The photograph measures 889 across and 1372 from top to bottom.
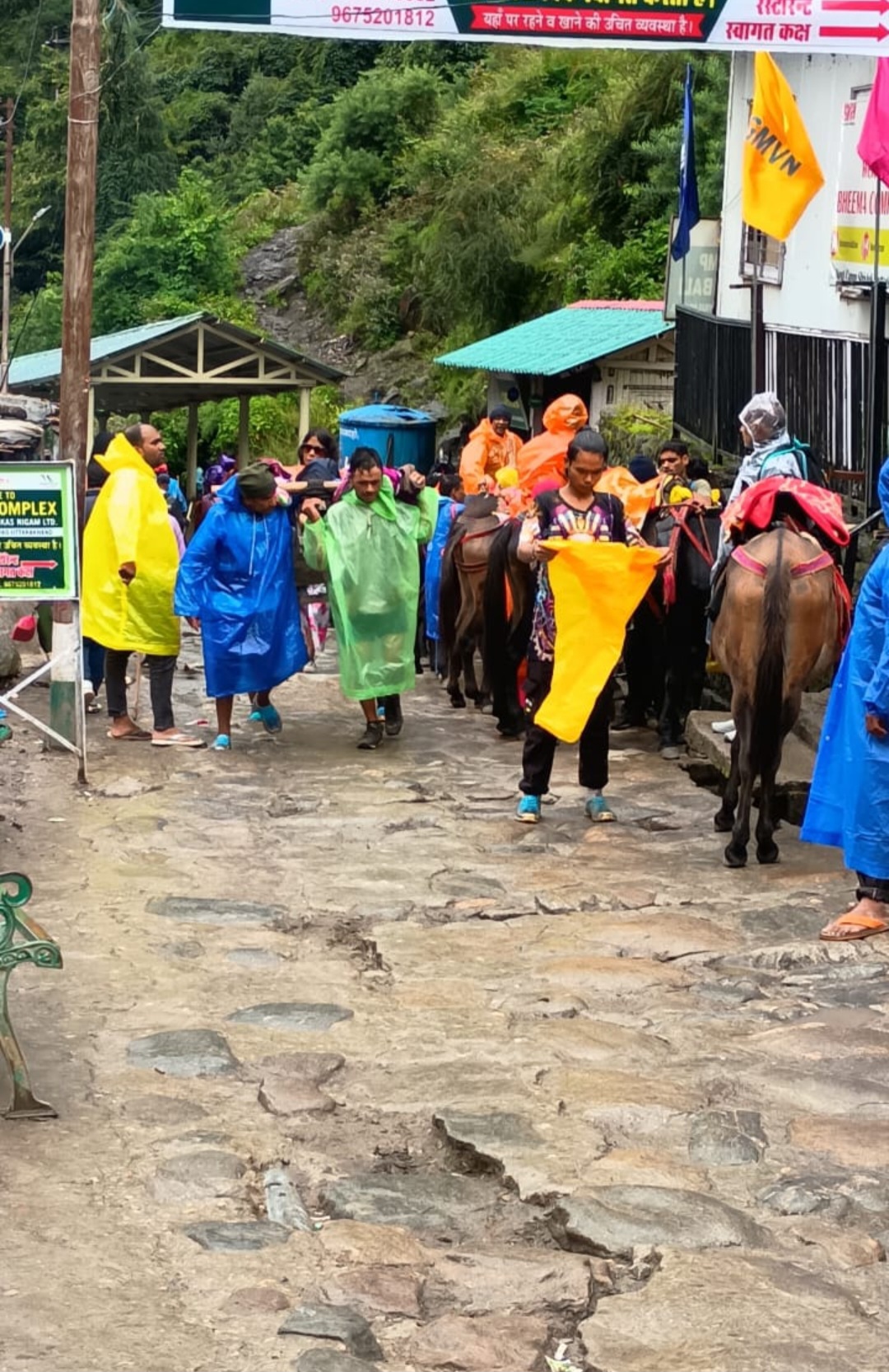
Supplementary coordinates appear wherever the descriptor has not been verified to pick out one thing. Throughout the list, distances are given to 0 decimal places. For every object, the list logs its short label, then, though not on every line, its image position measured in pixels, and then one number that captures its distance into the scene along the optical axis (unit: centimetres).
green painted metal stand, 569
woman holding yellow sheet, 980
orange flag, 1305
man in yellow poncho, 1230
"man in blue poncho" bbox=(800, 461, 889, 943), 770
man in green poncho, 1231
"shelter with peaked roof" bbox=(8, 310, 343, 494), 2820
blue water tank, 3225
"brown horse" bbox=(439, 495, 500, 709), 1373
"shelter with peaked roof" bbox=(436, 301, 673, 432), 2570
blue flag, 2077
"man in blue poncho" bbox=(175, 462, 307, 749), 1216
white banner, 859
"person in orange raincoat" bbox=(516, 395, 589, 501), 1323
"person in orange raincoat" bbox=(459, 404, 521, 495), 1659
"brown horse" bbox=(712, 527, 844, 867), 907
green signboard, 1104
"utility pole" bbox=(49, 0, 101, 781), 1232
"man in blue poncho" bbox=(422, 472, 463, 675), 1548
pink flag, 1140
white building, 1404
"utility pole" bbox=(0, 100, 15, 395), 2947
